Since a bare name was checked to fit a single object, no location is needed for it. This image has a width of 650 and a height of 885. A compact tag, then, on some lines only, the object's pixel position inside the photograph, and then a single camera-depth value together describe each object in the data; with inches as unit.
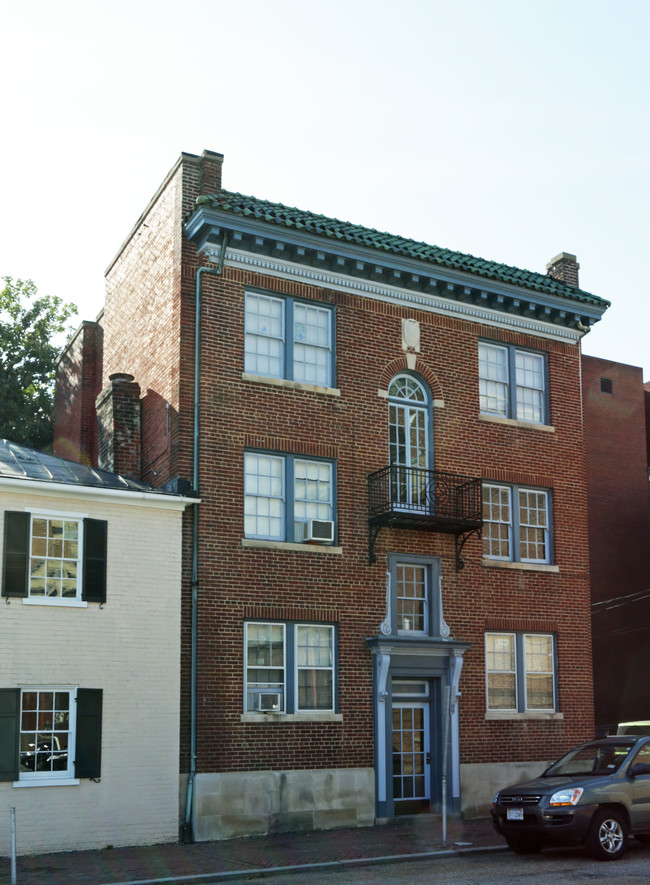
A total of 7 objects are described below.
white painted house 646.5
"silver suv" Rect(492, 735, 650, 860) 584.1
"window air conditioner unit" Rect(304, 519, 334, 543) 774.5
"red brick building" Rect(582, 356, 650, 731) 1363.2
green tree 1311.5
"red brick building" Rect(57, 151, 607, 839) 746.8
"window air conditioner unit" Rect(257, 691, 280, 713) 746.2
